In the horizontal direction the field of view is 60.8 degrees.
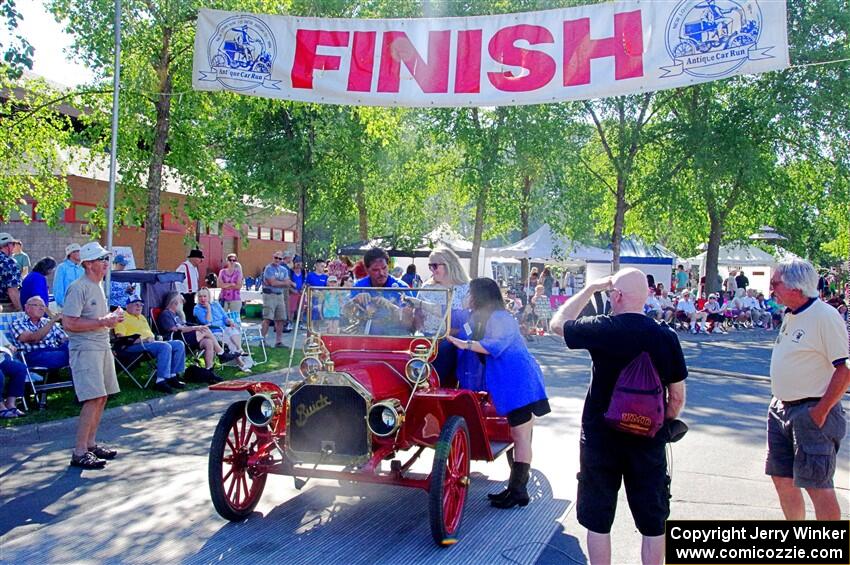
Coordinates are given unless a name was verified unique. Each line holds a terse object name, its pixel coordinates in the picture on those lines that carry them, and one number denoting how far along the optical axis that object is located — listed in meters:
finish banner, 7.35
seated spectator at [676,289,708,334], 22.23
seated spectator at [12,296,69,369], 8.16
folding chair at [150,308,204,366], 10.48
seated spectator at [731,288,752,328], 23.84
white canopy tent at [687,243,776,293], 32.72
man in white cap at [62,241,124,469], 6.09
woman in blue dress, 5.20
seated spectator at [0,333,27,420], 7.55
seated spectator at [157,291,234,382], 10.36
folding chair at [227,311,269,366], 11.70
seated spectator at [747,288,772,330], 24.27
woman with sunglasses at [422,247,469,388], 5.81
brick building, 22.72
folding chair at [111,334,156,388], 9.30
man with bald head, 3.48
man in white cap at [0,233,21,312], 9.57
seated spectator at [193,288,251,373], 10.94
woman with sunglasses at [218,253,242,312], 14.04
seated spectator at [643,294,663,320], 16.70
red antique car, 4.57
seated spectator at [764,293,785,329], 24.78
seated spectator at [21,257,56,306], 9.22
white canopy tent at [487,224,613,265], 25.48
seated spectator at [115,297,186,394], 9.32
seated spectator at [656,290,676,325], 21.14
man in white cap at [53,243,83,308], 10.05
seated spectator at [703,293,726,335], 22.73
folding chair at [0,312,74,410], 8.04
